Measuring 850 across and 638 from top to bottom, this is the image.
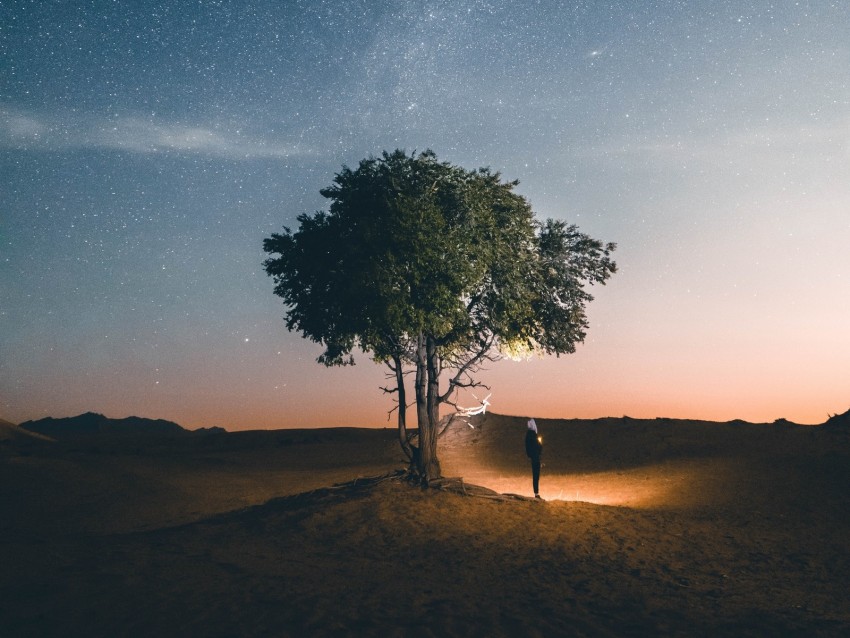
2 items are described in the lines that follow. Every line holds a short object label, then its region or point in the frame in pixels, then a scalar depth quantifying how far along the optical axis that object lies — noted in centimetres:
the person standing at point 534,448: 1950
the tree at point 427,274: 1631
